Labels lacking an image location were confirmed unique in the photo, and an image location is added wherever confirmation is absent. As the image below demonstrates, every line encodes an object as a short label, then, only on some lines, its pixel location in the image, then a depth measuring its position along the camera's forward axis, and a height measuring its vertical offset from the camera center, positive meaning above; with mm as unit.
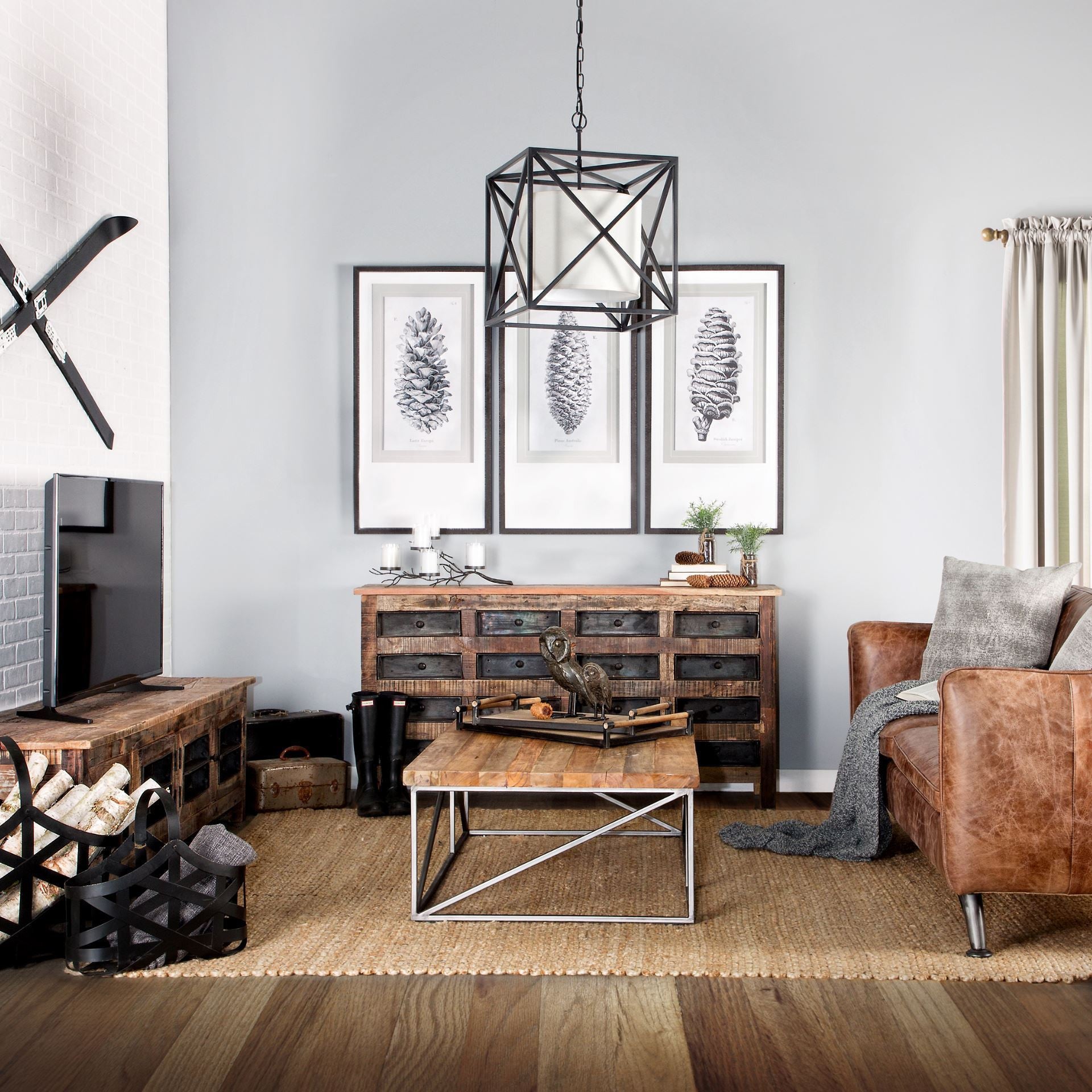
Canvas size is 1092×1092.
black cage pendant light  2332 +722
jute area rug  2416 -995
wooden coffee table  2562 -580
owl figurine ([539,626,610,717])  3129 -395
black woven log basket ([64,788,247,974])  2318 -858
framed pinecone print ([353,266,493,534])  4207 +610
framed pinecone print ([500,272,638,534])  4211 +484
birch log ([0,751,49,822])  2605 -568
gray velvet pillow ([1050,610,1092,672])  2695 -286
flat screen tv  2850 -125
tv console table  2664 -570
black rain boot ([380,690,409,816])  3775 -740
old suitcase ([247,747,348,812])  3766 -890
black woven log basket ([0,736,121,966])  2393 -775
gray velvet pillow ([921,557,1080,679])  3109 -231
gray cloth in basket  2510 -833
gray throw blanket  3115 -843
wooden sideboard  3842 -401
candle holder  4074 -119
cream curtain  4047 +640
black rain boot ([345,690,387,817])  3779 -743
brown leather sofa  2410 -566
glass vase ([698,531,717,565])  4082 -6
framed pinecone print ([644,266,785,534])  4176 +626
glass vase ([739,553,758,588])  4016 -91
